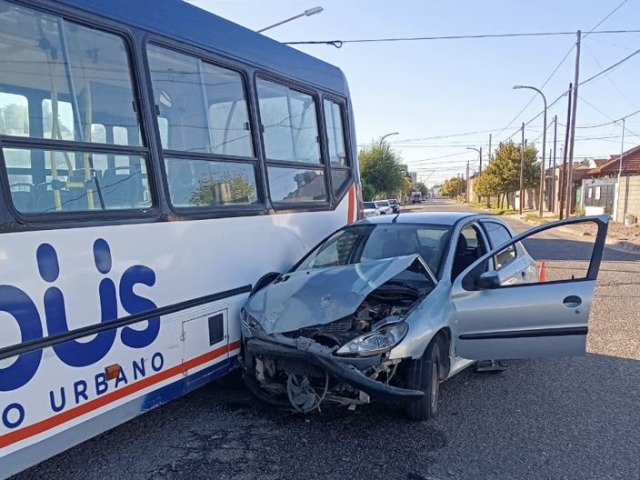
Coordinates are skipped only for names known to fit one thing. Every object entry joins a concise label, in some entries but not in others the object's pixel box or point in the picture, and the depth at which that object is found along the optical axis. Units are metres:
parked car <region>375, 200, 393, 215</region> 33.86
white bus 2.84
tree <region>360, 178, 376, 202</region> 47.69
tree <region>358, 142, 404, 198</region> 52.44
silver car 3.87
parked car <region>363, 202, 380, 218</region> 32.03
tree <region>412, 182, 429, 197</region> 149.44
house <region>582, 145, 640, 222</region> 23.83
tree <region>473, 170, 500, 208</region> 51.19
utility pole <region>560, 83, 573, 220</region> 25.98
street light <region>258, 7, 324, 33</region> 15.44
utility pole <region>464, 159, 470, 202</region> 104.19
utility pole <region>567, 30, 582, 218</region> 24.70
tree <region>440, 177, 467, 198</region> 129.32
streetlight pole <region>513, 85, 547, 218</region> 31.17
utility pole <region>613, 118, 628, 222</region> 25.17
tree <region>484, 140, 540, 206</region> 47.62
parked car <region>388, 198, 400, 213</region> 38.28
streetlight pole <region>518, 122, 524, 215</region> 42.62
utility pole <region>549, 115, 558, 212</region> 35.22
